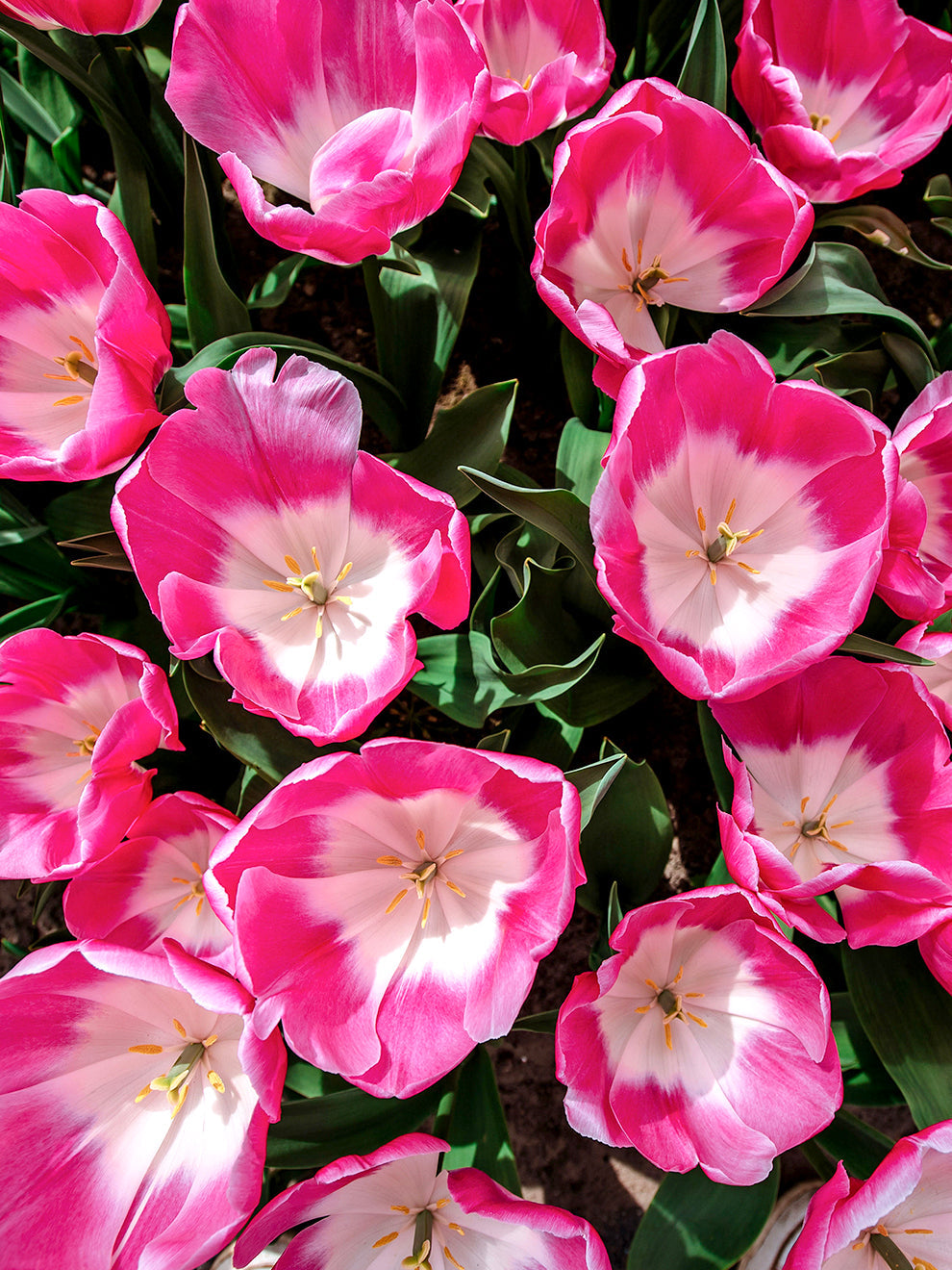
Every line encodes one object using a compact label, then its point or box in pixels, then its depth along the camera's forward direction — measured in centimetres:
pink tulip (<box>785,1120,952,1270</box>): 25
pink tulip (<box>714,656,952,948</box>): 25
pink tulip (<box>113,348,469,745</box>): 24
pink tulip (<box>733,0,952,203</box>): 29
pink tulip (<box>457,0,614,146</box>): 27
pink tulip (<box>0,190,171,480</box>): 25
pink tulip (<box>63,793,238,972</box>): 27
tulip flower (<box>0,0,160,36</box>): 27
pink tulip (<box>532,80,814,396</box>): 26
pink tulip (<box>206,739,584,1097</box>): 23
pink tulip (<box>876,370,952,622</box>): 26
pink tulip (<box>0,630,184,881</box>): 26
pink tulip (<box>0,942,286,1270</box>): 24
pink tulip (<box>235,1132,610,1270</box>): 25
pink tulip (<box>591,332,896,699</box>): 24
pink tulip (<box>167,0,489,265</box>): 24
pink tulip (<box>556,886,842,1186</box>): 25
